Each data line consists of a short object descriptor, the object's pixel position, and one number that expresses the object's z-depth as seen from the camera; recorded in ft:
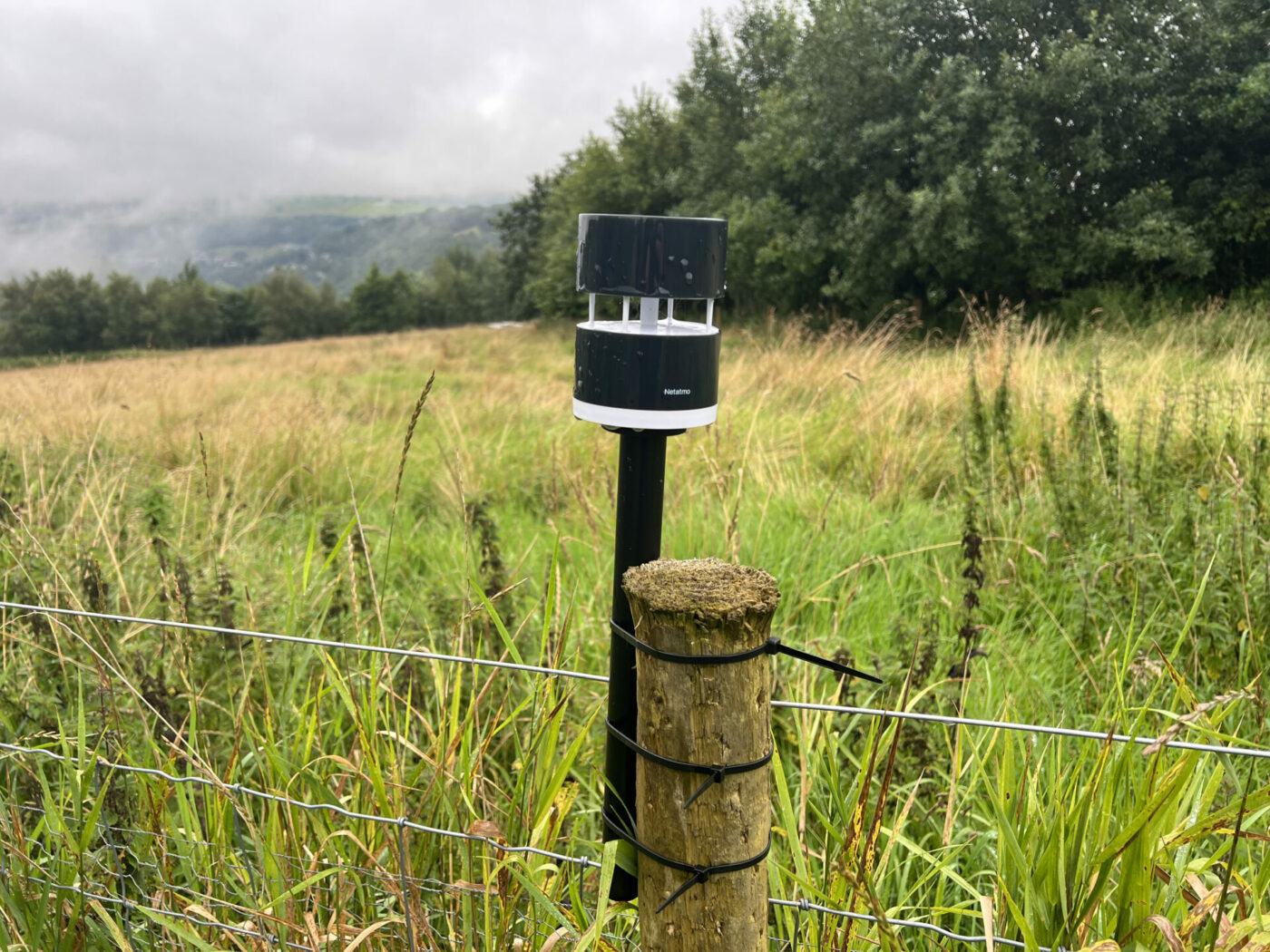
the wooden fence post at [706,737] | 3.03
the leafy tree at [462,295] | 206.18
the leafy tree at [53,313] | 201.46
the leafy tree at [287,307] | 226.58
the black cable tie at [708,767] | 3.11
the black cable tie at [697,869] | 3.18
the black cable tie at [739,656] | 3.04
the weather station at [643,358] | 3.41
